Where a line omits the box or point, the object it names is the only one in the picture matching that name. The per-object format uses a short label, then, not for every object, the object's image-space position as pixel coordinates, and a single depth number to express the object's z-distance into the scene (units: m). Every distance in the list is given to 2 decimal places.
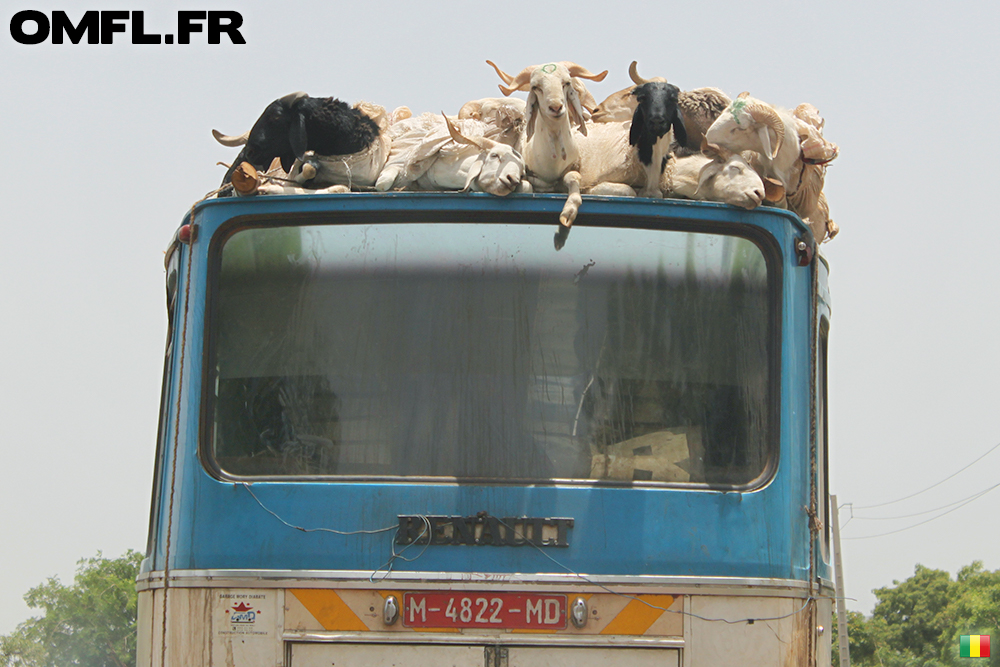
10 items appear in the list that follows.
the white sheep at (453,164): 9.14
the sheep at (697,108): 10.12
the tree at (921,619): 70.94
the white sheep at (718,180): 9.10
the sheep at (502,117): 10.55
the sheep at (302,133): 9.84
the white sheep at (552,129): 9.20
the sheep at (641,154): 9.30
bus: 8.33
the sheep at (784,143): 9.47
